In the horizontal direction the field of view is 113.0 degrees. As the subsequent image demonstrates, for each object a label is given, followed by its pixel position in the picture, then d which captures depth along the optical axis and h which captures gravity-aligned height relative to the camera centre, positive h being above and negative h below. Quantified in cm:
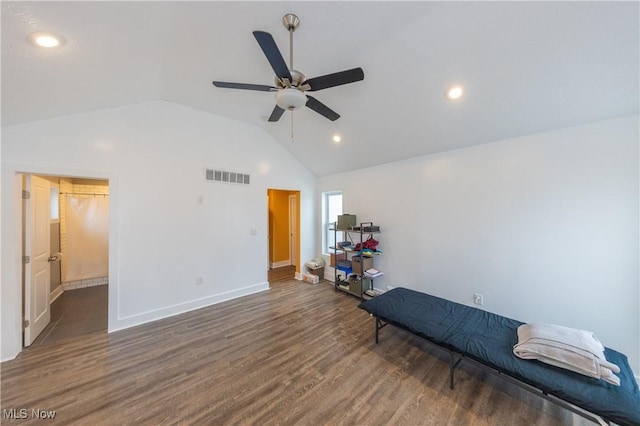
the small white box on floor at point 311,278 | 465 -145
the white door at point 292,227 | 590 -41
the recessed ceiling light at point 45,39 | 136 +115
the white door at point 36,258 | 243 -57
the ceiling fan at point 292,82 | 156 +103
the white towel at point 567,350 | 147 -104
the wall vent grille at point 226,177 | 353 +64
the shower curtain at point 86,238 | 418 -50
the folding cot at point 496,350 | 134 -117
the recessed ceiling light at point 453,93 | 217 +126
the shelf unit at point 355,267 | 379 -101
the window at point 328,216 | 503 -7
